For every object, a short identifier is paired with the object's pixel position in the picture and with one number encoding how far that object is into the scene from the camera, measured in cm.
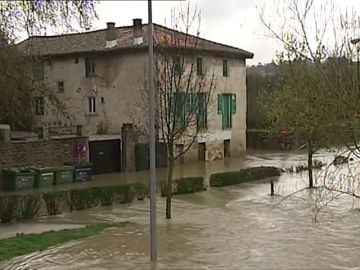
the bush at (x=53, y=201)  1981
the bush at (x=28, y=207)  1880
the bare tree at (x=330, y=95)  1199
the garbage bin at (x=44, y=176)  2802
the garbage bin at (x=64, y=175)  2892
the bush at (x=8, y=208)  1833
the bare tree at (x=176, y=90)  2022
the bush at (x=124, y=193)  2191
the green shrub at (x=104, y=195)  2128
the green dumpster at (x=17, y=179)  2738
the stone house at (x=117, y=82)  3650
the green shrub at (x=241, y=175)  2697
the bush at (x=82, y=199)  2063
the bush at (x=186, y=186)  2446
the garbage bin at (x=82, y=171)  2986
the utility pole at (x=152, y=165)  1261
